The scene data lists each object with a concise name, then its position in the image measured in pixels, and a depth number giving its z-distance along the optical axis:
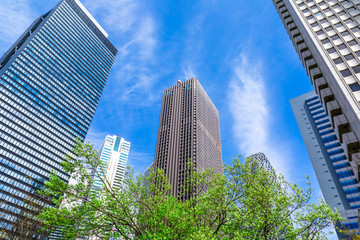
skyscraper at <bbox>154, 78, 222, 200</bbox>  140.38
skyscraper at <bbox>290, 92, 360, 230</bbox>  95.61
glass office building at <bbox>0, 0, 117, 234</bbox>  122.94
